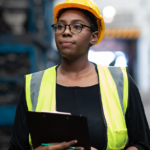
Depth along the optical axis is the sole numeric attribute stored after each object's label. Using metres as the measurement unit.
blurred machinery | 4.95
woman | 2.10
